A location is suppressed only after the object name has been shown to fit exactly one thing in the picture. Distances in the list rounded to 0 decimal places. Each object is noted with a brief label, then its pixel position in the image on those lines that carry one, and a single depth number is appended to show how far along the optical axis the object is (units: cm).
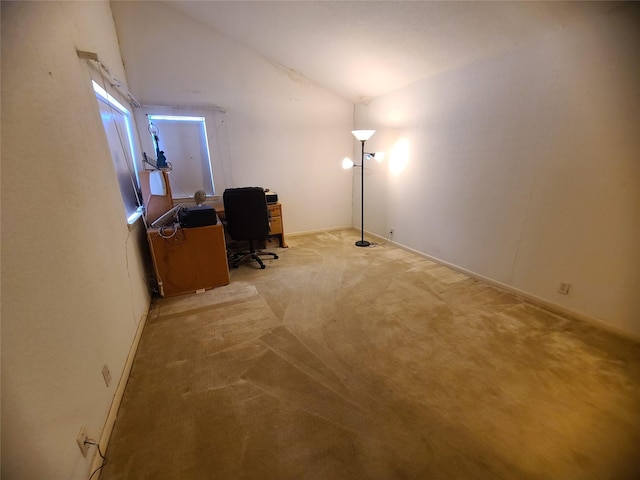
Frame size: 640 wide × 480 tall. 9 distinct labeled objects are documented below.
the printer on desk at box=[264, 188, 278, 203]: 393
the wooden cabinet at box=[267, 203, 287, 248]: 397
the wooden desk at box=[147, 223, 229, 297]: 258
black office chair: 298
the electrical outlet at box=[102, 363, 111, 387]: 140
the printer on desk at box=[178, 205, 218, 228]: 264
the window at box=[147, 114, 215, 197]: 353
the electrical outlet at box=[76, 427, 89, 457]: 109
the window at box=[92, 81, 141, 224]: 222
